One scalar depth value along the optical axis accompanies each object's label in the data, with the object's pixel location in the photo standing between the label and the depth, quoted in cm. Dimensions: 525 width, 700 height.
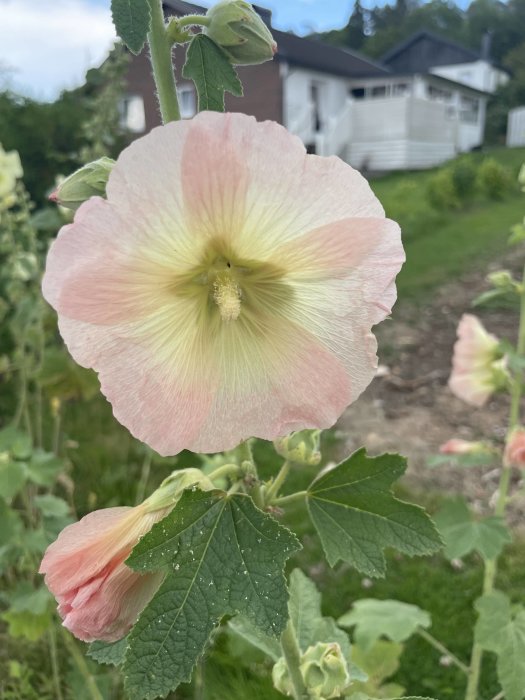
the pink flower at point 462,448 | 48
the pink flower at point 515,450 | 42
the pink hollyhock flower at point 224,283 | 14
